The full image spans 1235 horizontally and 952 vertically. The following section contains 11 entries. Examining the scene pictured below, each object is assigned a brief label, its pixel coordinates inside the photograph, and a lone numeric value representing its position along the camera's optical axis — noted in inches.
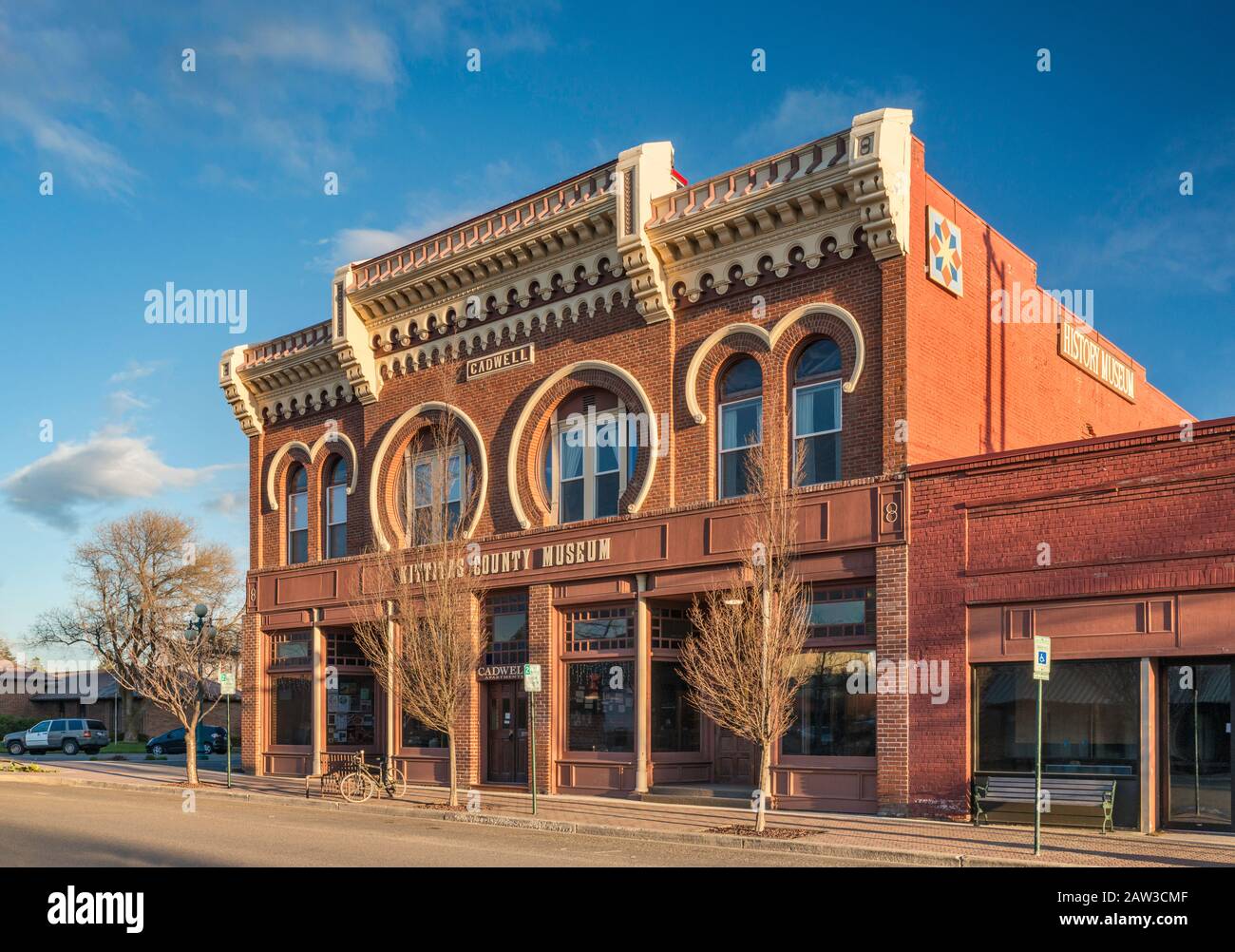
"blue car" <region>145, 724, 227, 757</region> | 2144.4
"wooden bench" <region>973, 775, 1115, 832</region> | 726.5
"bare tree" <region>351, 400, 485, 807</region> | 997.8
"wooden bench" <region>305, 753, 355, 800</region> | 1052.5
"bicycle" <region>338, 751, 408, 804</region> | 1025.5
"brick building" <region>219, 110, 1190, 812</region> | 855.7
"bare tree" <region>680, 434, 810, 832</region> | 783.7
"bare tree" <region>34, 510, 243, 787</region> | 2603.3
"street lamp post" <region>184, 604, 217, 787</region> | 1286.9
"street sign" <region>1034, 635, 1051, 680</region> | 641.6
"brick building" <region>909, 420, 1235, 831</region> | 709.9
